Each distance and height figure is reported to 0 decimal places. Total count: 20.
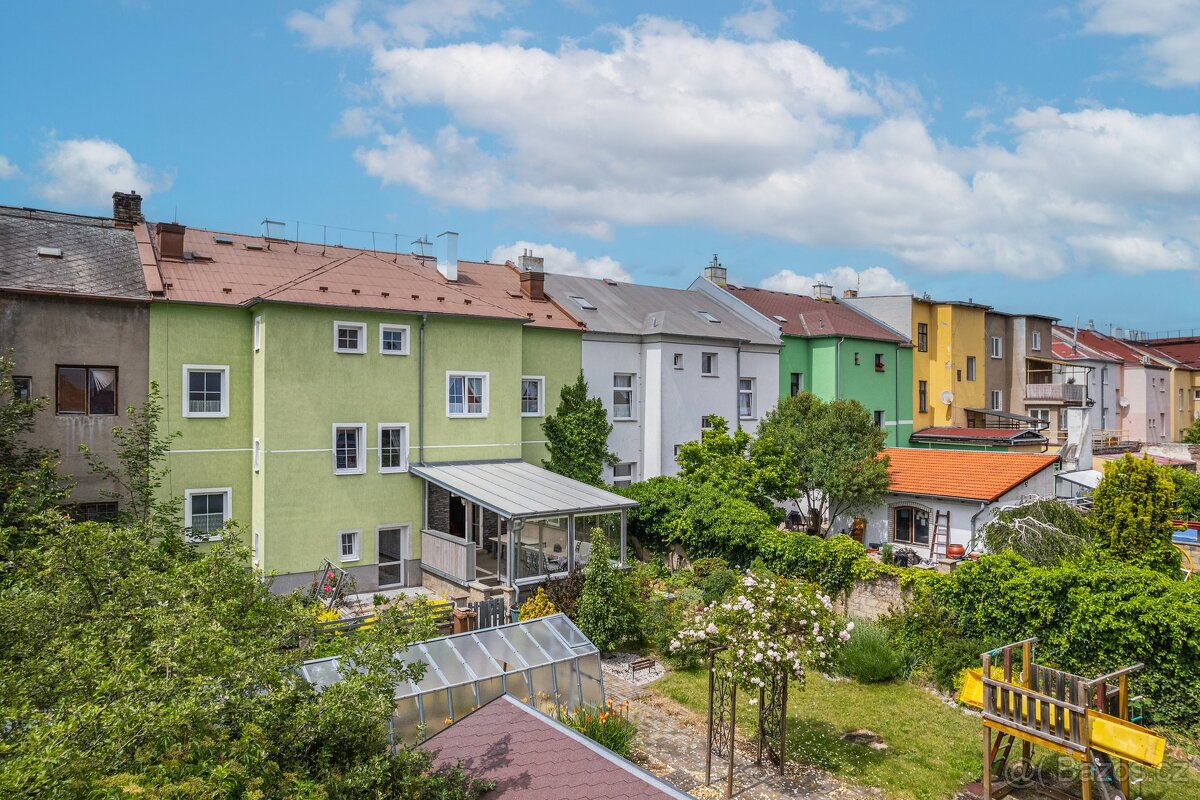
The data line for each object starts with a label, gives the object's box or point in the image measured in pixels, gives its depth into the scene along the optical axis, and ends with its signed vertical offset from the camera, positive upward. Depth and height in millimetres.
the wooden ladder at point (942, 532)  26906 -4453
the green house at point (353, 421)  21594 -574
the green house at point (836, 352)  35844 +2532
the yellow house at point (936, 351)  40250 +2915
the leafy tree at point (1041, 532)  21969 -3715
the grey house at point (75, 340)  19797 +1582
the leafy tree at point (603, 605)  18547 -4902
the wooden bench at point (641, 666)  18141 -6229
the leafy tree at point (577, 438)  27250 -1247
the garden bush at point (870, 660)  17531 -5832
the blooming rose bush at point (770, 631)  12703 -3852
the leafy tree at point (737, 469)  26438 -2260
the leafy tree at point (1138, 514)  19109 -2687
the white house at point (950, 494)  26297 -3084
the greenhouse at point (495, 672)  12281 -4735
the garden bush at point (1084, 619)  14547 -4380
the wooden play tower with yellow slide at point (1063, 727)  10828 -4712
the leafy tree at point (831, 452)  28031 -1747
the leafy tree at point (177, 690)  5508 -2474
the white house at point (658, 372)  29891 +1261
